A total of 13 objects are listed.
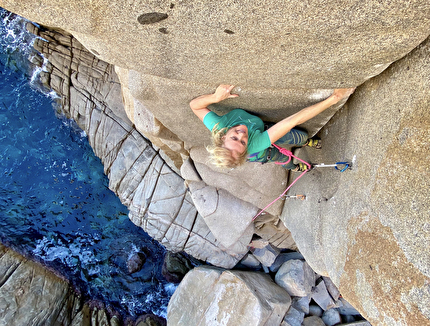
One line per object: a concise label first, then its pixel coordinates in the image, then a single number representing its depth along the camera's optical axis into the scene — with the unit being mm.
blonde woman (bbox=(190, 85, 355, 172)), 2705
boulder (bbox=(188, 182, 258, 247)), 5457
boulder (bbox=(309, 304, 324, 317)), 5953
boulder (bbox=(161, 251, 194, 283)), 7560
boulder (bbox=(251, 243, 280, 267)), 6355
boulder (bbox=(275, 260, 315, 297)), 5730
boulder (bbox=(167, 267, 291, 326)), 5074
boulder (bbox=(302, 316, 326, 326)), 5652
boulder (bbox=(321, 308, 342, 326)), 5758
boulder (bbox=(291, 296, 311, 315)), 5840
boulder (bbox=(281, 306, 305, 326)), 5466
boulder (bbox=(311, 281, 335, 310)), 5922
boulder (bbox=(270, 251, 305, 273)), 6348
